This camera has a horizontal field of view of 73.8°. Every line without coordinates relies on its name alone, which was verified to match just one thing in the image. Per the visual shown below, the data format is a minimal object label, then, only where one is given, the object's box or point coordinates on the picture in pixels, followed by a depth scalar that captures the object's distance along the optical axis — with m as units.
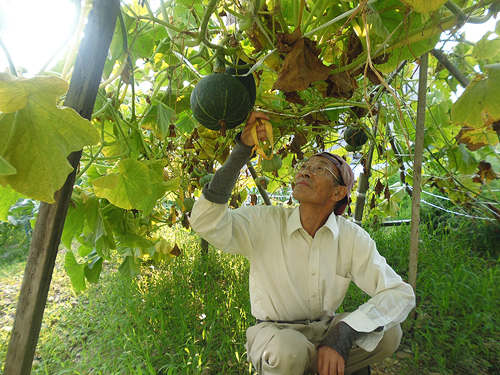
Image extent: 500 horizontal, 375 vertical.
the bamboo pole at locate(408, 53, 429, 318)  1.42
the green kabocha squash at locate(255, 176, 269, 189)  2.25
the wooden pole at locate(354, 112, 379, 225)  2.59
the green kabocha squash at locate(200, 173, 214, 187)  1.91
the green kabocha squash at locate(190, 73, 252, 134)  0.90
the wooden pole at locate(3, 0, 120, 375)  0.66
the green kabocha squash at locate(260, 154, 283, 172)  1.83
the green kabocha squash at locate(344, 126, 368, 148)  2.19
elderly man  1.23
